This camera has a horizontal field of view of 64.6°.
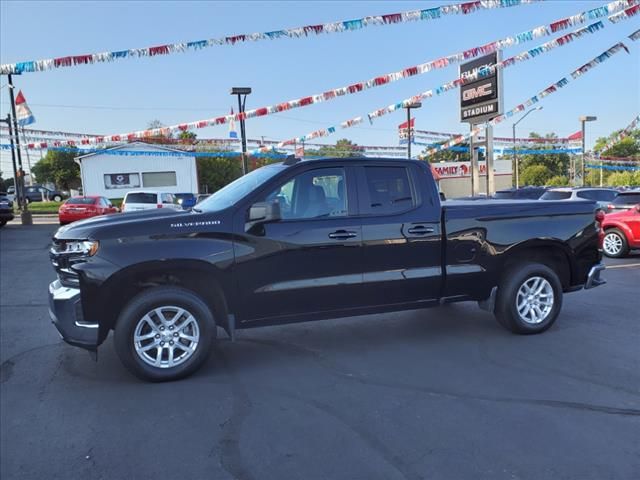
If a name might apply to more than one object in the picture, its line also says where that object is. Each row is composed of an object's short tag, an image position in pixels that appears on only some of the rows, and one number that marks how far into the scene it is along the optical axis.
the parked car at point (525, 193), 18.09
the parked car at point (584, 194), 15.62
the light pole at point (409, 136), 27.75
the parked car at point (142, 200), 19.83
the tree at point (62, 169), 56.56
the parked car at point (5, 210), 19.09
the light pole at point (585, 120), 34.94
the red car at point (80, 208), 20.00
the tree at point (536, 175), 58.19
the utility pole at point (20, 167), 21.07
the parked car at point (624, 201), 11.96
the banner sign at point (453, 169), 45.91
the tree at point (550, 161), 69.38
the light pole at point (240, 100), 20.24
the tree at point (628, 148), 65.00
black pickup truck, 4.20
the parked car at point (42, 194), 47.22
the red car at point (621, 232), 11.17
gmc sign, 20.88
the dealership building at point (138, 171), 37.53
